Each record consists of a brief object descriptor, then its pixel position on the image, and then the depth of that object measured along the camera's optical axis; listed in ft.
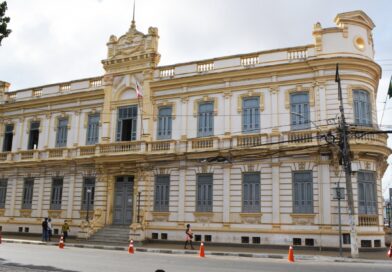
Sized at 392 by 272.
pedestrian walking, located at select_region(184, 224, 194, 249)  76.41
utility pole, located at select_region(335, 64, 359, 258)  63.21
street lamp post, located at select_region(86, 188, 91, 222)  91.97
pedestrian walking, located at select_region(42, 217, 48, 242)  88.58
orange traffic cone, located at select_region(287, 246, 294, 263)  58.09
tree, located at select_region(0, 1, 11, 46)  47.74
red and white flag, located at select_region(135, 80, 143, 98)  89.53
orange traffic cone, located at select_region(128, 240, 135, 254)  68.59
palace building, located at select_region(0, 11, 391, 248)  76.95
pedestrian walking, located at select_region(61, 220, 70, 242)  90.94
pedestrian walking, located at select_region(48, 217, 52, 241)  90.14
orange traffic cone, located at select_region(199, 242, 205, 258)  63.27
